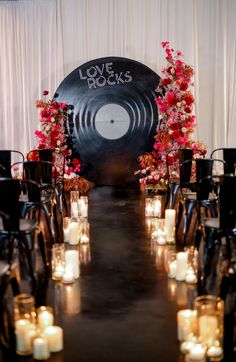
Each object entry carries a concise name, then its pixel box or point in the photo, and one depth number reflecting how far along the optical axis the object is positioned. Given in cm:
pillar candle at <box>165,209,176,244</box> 450
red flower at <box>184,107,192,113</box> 685
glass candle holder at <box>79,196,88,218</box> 546
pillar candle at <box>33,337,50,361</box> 262
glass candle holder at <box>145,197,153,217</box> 556
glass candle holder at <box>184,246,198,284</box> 349
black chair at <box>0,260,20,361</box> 271
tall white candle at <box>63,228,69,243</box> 459
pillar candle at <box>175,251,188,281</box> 359
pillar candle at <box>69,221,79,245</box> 450
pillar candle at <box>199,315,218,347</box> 253
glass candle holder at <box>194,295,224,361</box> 252
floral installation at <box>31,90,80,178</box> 720
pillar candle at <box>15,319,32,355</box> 261
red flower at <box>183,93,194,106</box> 688
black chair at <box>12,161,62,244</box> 426
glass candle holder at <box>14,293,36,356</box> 256
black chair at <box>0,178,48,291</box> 324
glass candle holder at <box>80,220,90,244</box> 460
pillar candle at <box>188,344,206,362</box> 253
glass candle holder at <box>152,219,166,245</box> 455
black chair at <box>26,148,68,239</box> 501
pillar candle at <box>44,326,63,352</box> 267
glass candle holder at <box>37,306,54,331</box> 269
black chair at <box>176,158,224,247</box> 420
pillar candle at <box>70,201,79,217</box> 532
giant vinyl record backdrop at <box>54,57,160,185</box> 751
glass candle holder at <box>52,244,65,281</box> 361
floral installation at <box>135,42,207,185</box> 684
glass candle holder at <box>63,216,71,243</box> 460
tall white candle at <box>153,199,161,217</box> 550
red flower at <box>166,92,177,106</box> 686
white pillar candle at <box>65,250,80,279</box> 364
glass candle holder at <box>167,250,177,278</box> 367
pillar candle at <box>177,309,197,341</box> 264
